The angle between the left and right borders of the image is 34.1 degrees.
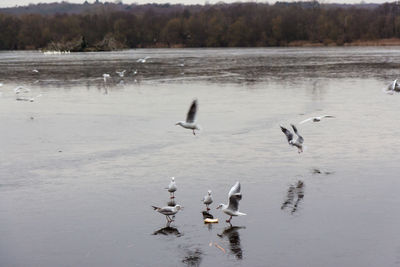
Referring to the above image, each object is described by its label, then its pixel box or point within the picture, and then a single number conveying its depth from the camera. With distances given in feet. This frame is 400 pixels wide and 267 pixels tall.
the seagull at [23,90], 99.86
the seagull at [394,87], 66.31
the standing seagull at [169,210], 30.83
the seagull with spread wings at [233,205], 30.14
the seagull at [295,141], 44.21
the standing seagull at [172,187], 35.06
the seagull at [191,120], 43.37
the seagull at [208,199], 32.37
